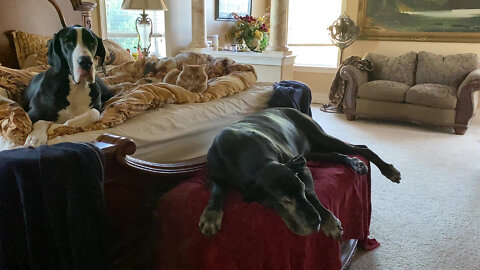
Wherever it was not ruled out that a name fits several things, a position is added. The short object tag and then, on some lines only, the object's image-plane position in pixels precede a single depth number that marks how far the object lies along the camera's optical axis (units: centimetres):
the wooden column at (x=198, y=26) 556
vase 564
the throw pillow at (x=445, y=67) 497
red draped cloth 138
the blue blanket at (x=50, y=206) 118
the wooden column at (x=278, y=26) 512
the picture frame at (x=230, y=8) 619
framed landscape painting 532
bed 144
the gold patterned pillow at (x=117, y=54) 357
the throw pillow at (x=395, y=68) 536
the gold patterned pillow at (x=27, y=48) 317
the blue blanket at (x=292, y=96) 281
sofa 464
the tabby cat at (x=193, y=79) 249
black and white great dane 176
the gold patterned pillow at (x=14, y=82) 218
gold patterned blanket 171
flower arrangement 564
